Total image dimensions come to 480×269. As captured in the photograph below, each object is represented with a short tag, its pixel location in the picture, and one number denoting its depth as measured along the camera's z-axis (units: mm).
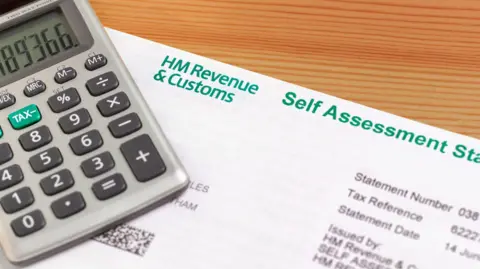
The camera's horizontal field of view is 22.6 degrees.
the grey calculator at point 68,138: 422
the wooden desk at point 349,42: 452
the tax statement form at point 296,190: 422
